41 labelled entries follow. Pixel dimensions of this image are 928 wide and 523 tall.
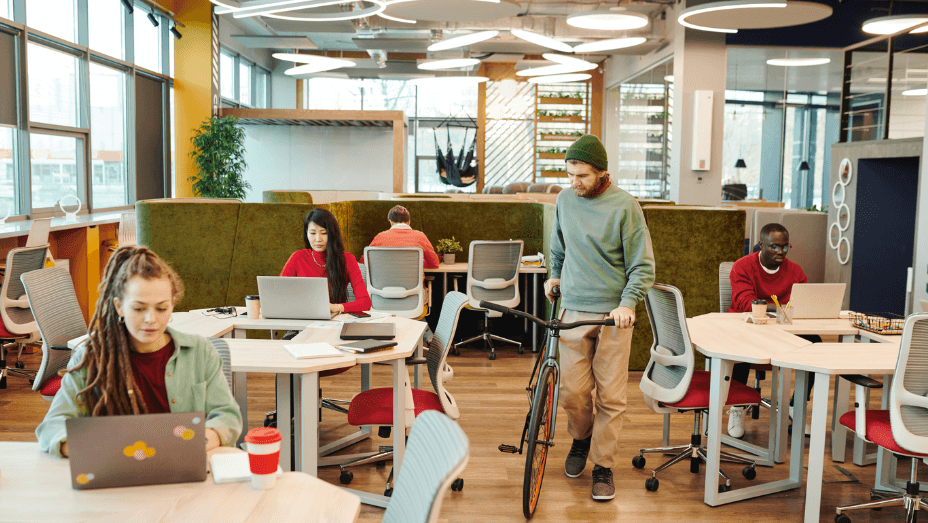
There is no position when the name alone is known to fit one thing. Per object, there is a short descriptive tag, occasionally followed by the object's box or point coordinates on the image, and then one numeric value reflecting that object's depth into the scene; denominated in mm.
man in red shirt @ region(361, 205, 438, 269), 6254
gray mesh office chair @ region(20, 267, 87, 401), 3467
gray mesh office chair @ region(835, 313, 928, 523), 2797
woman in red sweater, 4125
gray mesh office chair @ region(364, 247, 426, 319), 5926
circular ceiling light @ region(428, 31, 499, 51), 9188
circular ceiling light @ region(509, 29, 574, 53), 8938
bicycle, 3098
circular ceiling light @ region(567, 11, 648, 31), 8055
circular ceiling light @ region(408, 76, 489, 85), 11888
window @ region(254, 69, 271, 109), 16391
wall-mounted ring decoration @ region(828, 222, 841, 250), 9242
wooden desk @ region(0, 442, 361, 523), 1541
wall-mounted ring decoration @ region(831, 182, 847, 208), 9123
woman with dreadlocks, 1850
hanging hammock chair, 14398
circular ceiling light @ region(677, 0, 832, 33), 7047
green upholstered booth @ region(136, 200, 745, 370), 5586
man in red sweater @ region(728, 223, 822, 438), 4301
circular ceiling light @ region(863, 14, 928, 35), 7594
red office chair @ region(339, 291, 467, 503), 3283
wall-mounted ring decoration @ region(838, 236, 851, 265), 8922
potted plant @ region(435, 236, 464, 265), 6996
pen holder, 4035
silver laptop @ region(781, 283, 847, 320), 4086
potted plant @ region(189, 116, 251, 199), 11406
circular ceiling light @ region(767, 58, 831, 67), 11149
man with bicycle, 3314
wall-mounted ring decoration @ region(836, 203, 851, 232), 8938
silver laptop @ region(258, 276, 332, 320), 3641
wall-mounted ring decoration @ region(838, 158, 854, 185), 8952
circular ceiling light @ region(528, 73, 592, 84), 12664
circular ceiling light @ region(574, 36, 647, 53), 9523
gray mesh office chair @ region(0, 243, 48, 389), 4922
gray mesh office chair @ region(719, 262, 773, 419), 4691
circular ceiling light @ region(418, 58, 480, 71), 10711
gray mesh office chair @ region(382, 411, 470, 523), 1358
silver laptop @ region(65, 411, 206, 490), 1578
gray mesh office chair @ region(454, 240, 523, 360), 6418
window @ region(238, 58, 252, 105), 15023
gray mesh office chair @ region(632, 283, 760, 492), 3439
